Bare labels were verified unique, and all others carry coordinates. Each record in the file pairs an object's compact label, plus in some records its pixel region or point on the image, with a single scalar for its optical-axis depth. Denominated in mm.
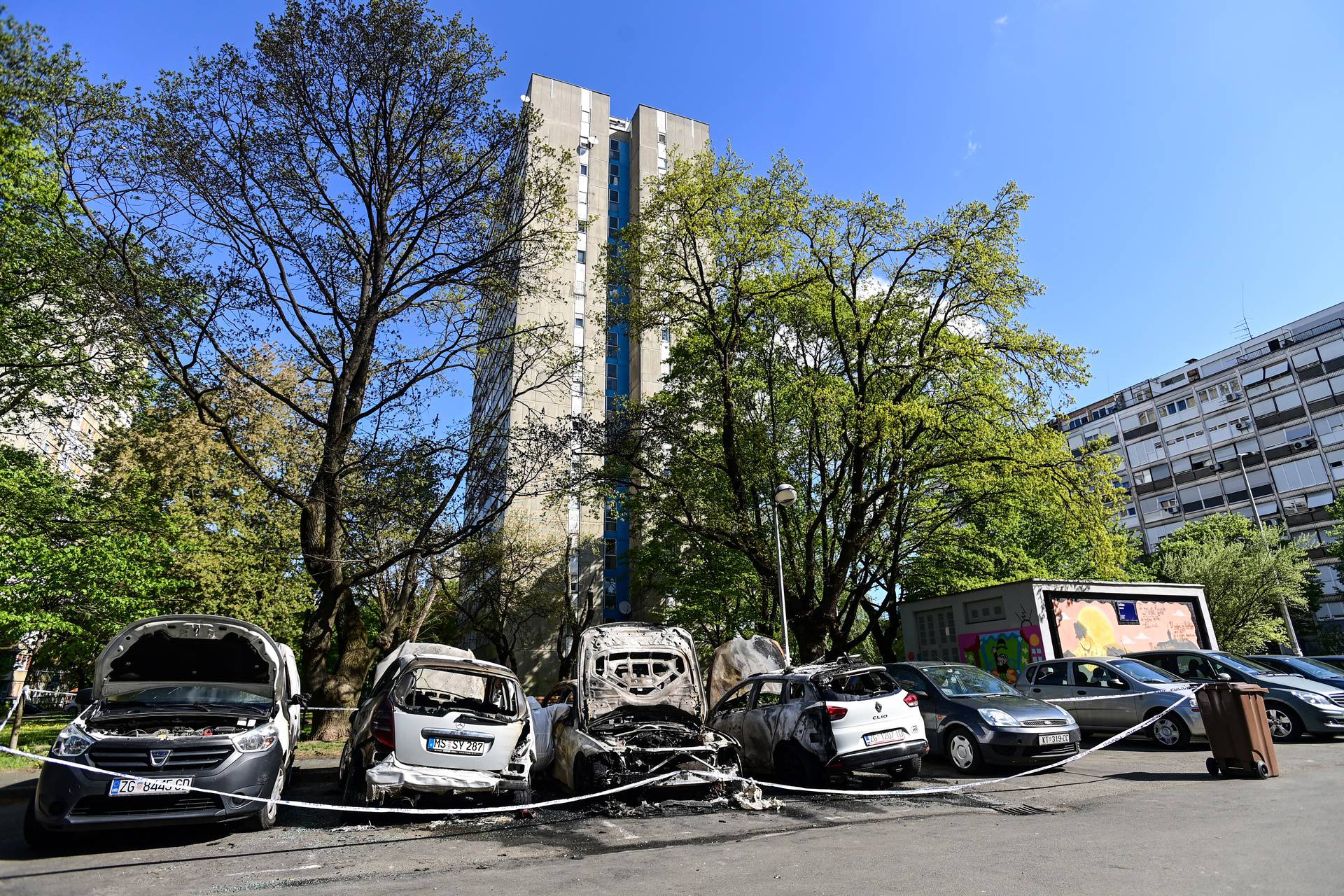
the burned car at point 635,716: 8023
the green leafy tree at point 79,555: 18625
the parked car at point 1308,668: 12742
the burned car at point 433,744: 7160
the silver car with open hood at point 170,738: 5945
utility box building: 17812
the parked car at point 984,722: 9953
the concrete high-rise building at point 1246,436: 50469
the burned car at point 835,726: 8766
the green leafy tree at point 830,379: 16375
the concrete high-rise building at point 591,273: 45219
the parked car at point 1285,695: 11539
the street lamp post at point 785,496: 14406
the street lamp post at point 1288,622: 34784
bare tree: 14789
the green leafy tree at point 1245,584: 33406
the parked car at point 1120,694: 11859
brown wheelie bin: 8648
